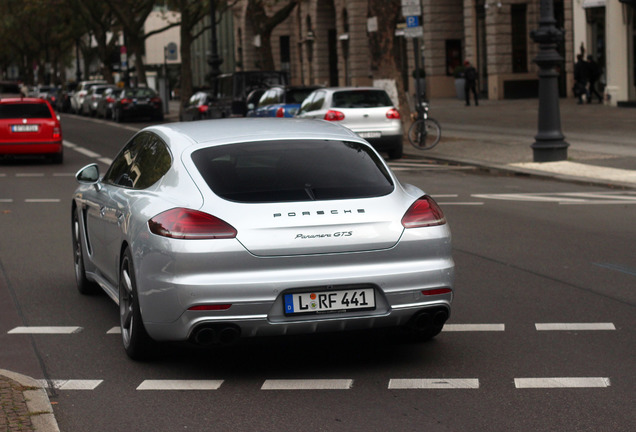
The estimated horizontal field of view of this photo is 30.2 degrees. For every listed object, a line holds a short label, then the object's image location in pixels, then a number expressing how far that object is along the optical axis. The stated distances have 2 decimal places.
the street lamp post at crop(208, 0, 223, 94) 47.31
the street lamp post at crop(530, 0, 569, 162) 20.83
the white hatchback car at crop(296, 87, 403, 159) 24.17
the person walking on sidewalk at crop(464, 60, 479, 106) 45.28
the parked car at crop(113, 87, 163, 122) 47.56
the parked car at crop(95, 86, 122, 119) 51.75
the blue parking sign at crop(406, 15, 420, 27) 26.19
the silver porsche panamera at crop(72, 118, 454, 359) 6.20
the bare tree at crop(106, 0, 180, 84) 55.29
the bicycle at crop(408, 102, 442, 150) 25.92
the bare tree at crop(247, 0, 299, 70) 42.81
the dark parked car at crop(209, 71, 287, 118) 35.56
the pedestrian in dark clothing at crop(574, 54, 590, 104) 40.22
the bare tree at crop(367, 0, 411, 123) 28.82
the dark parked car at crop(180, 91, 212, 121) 36.56
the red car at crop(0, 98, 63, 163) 24.94
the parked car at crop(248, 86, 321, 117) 27.94
